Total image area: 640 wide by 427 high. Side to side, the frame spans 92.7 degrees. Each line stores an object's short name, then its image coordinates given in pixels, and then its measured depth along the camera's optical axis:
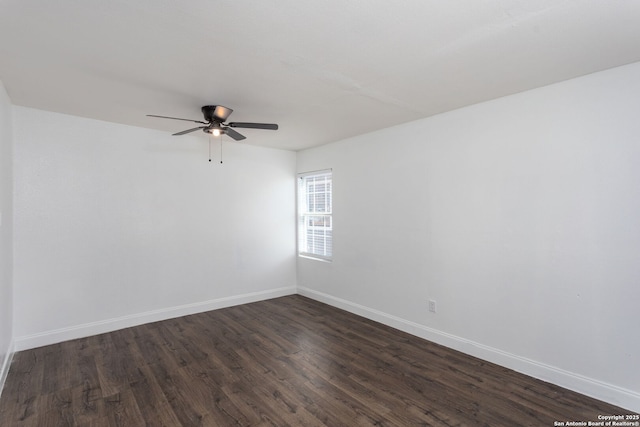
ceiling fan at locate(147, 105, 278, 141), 2.81
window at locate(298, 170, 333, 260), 4.77
